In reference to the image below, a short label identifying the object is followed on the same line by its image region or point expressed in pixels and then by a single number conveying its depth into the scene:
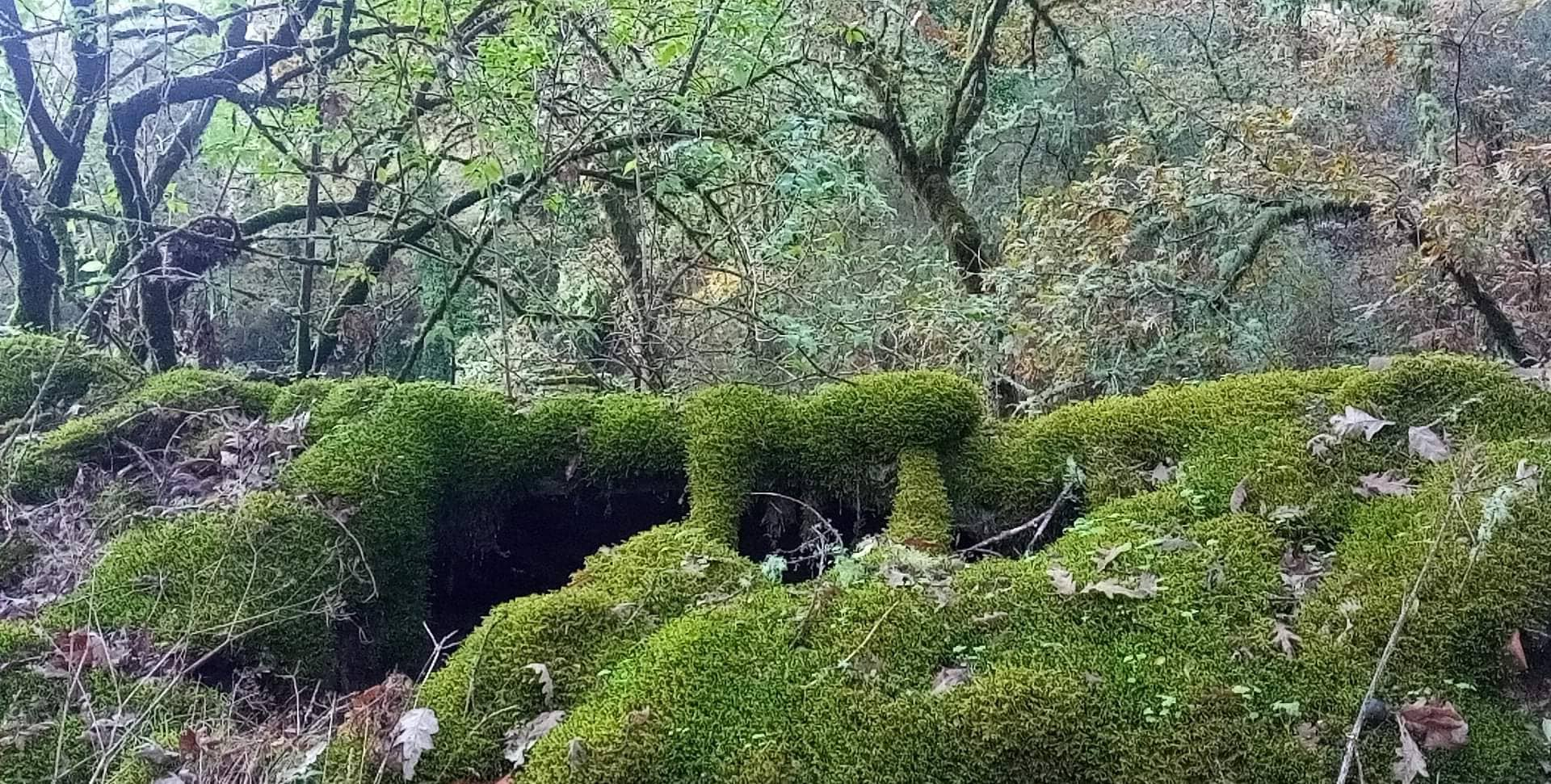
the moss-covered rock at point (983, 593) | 2.41
